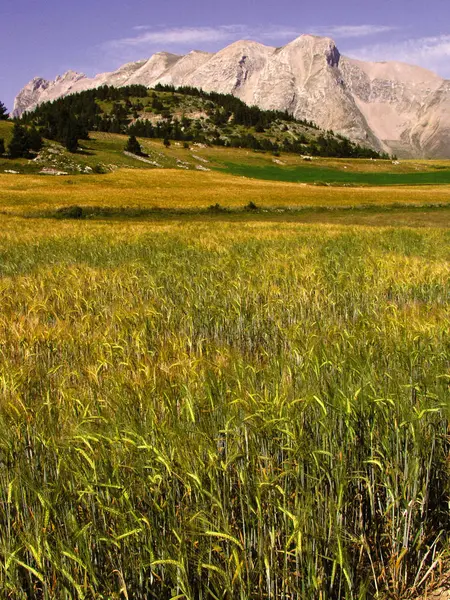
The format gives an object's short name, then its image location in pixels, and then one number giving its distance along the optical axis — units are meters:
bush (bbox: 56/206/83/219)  44.69
